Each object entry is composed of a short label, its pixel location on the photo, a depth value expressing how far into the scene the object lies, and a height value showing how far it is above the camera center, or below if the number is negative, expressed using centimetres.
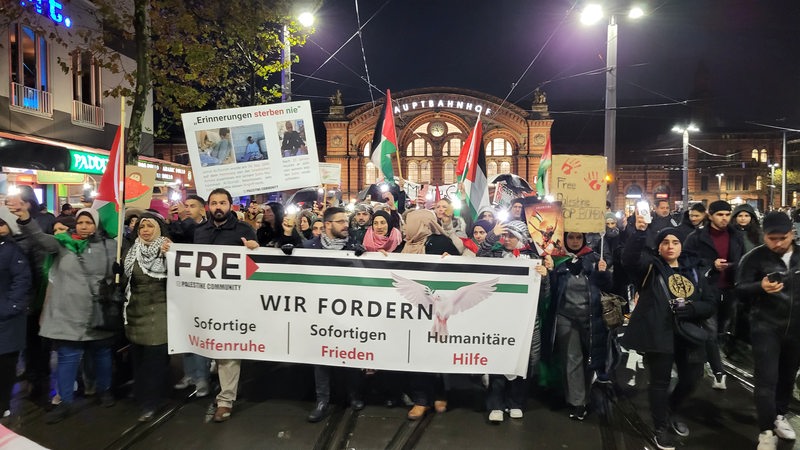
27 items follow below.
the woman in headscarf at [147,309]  483 -91
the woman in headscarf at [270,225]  709 -15
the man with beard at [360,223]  663 -12
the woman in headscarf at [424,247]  489 -32
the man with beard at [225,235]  482 -21
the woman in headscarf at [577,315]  473 -95
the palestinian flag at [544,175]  1203 +93
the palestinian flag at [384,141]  890 +130
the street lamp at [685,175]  2494 +193
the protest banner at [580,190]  482 +24
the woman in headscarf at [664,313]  416 -82
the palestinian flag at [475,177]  772 +59
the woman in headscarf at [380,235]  518 -22
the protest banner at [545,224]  497 -10
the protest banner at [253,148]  569 +75
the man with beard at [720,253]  563 -46
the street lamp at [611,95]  1059 +252
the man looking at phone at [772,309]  403 -77
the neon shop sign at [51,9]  1273 +529
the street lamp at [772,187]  4548 +231
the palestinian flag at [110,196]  500 +18
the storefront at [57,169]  1158 +122
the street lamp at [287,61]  1156 +390
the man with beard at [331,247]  483 -36
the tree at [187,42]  851 +347
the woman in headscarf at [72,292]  488 -76
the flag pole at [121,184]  480 +30
